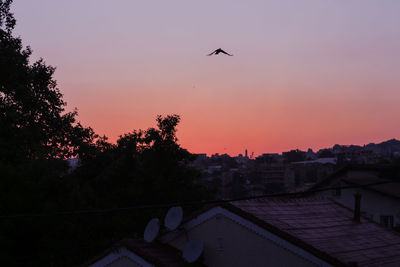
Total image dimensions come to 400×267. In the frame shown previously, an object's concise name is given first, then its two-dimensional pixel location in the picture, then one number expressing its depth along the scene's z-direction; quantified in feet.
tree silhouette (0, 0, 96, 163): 136.98
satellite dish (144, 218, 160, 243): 68.69
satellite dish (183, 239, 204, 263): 62.28
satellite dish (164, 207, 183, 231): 66.88
